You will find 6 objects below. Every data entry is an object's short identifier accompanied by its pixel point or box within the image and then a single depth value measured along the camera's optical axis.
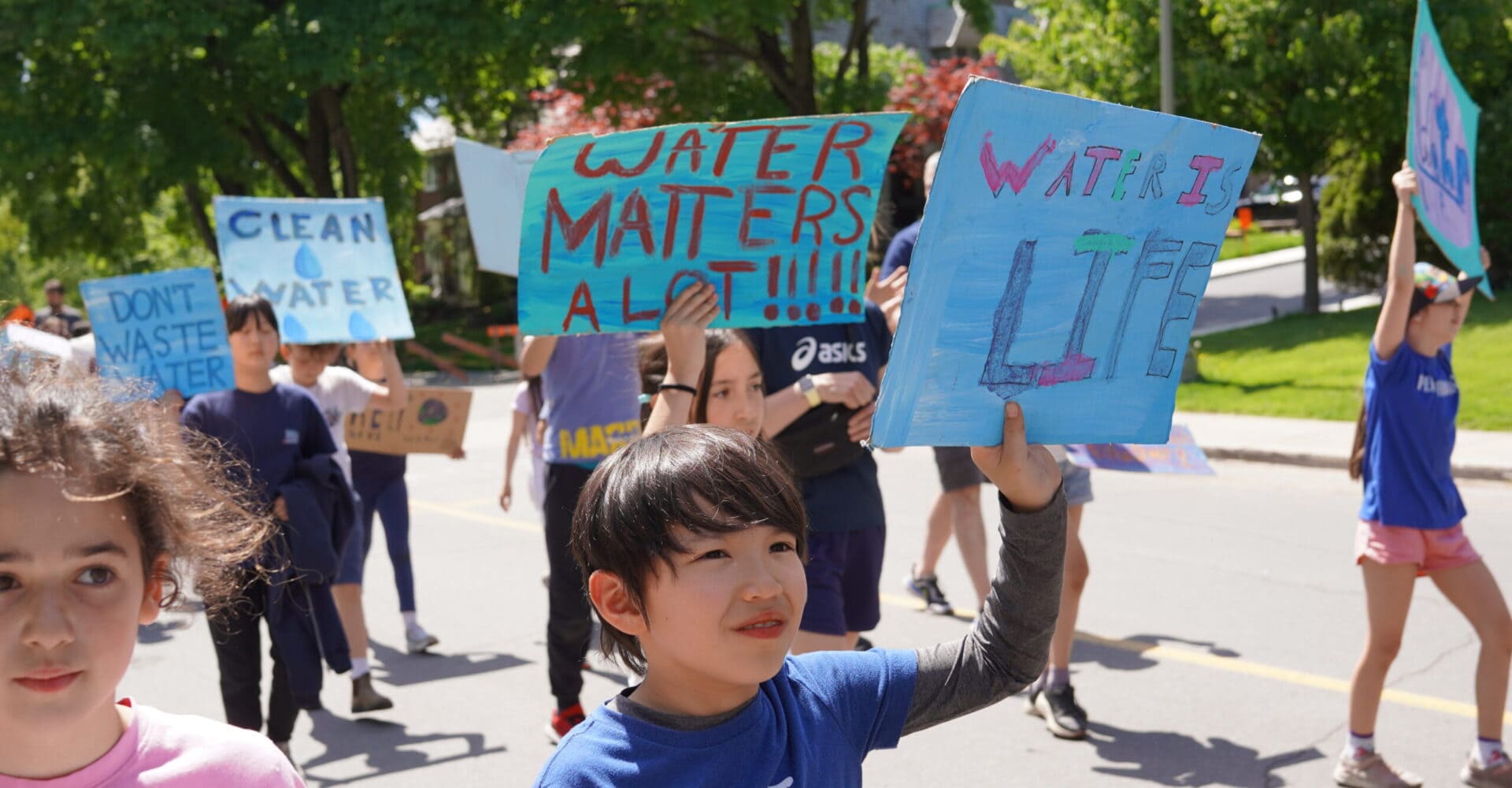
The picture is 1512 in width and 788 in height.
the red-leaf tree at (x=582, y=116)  23.23
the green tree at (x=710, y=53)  21.36
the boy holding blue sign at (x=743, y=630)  1.95
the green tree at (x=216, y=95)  22.58
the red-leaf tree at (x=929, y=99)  29.23
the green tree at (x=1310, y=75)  21.28
